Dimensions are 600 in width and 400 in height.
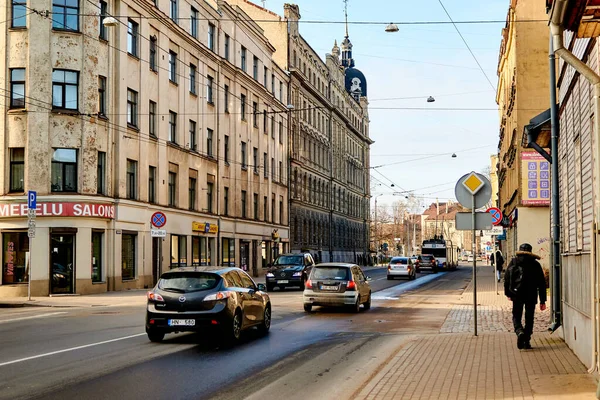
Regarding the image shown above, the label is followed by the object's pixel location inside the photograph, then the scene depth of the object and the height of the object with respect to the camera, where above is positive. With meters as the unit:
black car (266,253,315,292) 34.53 -2.02
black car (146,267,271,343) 13.66 -1.35
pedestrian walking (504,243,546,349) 12.44 -0.93
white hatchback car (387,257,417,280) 50.38 -2.57
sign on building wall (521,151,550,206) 33.97 +2.27
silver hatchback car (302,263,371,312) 21.33 -1.62
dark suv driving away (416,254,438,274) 71.31 -3.18
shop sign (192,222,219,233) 43.56 +0.16
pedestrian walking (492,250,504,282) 32.39 -1.35
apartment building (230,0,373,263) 67.38 +8.86
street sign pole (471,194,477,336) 14.24 -0.17
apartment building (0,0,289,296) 31.36 +4.24
